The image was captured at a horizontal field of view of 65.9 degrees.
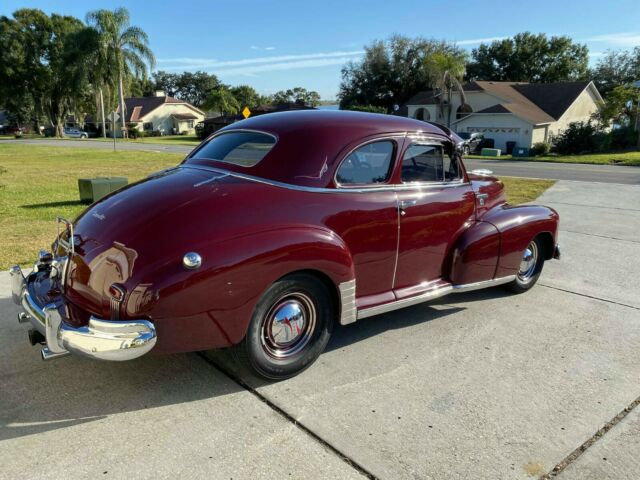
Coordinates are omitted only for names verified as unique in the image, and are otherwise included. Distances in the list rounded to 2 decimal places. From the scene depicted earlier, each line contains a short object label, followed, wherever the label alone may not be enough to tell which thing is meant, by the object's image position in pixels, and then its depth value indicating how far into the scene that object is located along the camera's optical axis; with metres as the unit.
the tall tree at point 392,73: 52.47
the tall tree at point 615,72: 58.59
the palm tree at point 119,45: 42.97
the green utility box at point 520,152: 29.69
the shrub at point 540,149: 30.55
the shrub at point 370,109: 44.95
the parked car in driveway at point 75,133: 56.59
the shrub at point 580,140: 31.14
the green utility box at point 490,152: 29.71
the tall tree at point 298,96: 92.96
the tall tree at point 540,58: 59.22
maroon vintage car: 2.72
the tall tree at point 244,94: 73.04
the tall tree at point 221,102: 64.06
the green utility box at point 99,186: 8.62
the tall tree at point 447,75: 37.84
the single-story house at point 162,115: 65.56
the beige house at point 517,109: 34.94
